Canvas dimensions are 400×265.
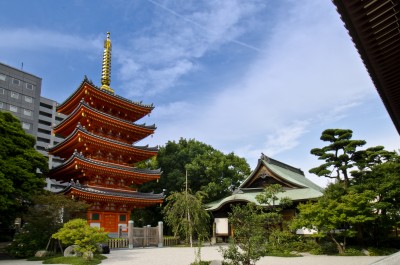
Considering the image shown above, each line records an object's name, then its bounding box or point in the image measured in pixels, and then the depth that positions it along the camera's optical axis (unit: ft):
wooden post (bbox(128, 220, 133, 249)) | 86.59
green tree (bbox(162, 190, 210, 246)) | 98.92
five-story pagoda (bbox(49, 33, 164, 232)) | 90.12
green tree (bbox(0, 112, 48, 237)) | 65.87
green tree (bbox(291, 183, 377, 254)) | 61.38
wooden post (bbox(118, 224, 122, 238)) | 93.72
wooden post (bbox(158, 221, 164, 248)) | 94.22
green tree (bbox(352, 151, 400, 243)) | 64.95
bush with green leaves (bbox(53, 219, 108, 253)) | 54.29
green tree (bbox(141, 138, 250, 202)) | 136.03
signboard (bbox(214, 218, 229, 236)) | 105.50
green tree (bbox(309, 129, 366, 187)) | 76.13
